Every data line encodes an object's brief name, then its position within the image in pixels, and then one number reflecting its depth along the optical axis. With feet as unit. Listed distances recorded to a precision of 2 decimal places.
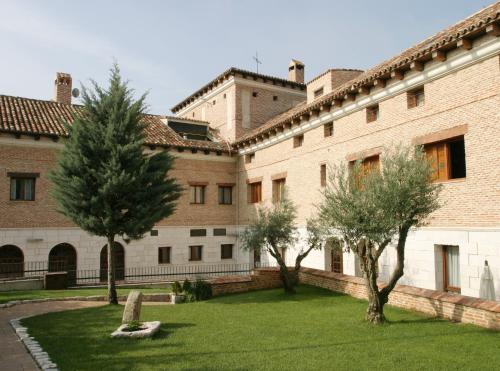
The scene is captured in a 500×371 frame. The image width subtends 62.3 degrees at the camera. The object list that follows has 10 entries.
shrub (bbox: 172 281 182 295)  48.61
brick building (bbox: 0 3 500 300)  38.37
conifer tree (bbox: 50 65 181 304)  45.27
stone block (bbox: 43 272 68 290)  57.77
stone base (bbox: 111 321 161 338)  29.04
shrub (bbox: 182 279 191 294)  48.51
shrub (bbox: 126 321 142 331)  30.25
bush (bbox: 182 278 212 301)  48.19
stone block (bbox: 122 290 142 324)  31.55
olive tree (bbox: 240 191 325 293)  48.85
